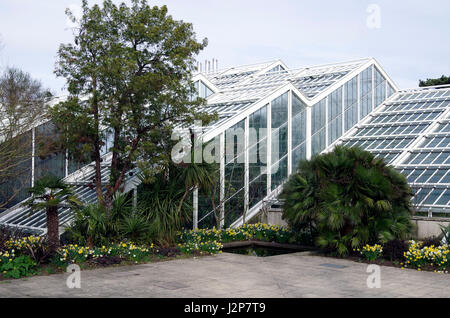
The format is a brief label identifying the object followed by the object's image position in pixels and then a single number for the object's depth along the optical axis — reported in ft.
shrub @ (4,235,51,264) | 35.78
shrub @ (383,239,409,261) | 39.70
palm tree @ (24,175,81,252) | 37.70
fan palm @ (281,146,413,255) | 41.98
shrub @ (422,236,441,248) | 41.75
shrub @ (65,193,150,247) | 40.52
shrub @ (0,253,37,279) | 32.19
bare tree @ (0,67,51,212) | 42.45
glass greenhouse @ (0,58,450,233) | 55.01
